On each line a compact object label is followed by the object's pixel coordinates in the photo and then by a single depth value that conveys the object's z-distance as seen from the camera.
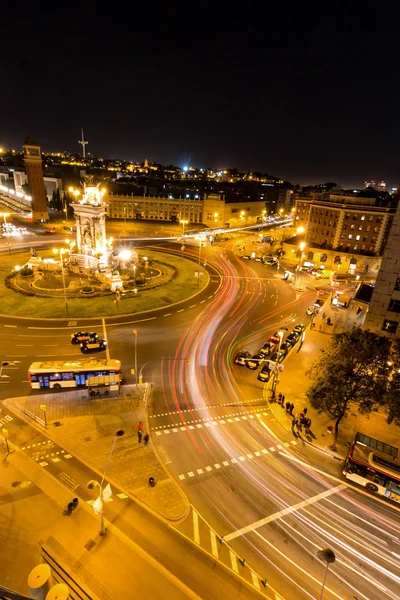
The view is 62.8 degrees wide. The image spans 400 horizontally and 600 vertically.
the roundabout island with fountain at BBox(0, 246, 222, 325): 52.56
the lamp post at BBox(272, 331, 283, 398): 37.14
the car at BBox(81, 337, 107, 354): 43.84
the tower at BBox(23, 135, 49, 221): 118.75
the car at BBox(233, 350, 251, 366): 43.70
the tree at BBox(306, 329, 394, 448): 29.72
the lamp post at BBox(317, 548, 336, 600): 17.05
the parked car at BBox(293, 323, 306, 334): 52.56
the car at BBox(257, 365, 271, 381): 41.00
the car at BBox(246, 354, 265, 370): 42.92
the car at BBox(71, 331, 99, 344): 45.72
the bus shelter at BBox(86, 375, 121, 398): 35.12
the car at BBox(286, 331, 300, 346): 49.42
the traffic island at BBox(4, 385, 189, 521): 25.00
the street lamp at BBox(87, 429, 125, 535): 20.16
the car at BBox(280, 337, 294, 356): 47.40
